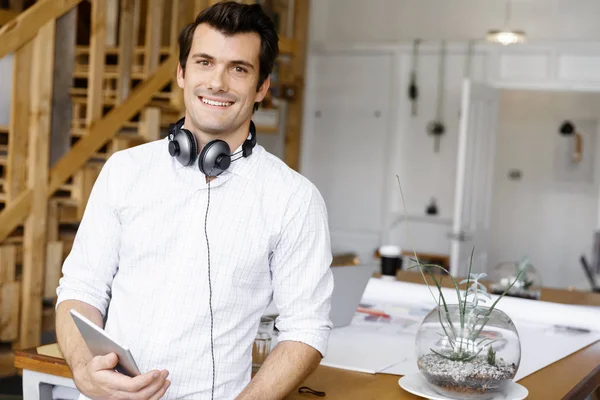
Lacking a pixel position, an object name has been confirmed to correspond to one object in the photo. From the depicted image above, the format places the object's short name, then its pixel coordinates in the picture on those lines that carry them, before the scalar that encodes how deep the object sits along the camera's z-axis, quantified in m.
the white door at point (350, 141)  8.25
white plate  1.89
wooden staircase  4.28
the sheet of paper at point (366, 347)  2.24
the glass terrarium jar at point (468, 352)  1.84
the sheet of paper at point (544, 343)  2.38
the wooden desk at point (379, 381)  1.98
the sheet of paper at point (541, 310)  3.02
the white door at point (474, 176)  6.60
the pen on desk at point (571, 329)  2.98
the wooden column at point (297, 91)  7.98
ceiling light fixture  6.89
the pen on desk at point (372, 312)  3.03
